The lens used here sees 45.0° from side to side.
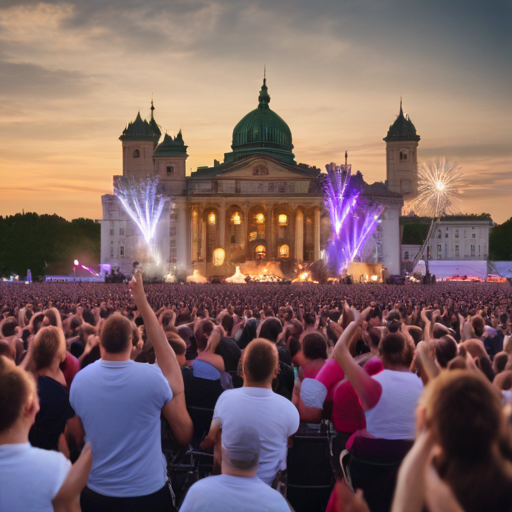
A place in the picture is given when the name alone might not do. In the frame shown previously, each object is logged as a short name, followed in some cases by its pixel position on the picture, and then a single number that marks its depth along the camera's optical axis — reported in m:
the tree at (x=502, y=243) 149.50
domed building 98.75
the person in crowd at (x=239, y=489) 3.81
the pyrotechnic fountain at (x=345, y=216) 90.31
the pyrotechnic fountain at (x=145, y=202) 95.00
